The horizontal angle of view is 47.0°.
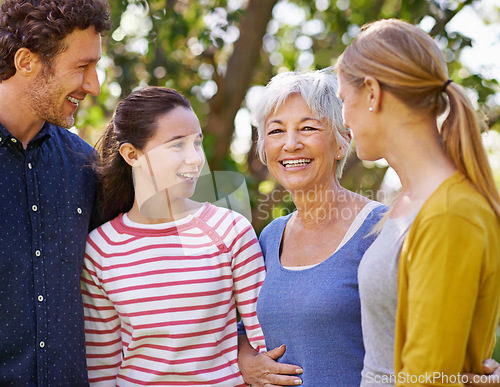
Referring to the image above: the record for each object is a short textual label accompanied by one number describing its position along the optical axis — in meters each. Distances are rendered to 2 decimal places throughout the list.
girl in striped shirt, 2.24
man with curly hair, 2.18
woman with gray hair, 2.08
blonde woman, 1.44
